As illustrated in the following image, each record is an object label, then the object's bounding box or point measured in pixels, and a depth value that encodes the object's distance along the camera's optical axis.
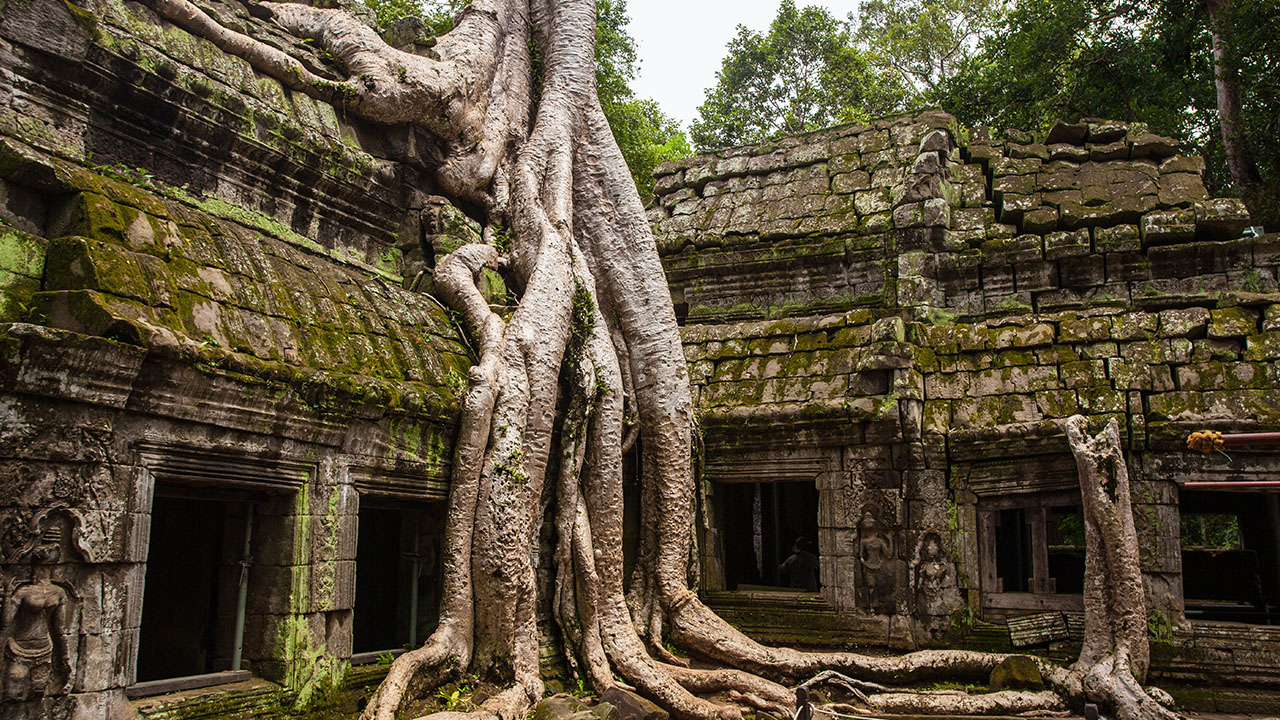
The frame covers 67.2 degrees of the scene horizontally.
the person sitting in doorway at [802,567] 9.34
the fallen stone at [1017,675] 6.24
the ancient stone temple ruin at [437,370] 4.08
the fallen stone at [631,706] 5.73
